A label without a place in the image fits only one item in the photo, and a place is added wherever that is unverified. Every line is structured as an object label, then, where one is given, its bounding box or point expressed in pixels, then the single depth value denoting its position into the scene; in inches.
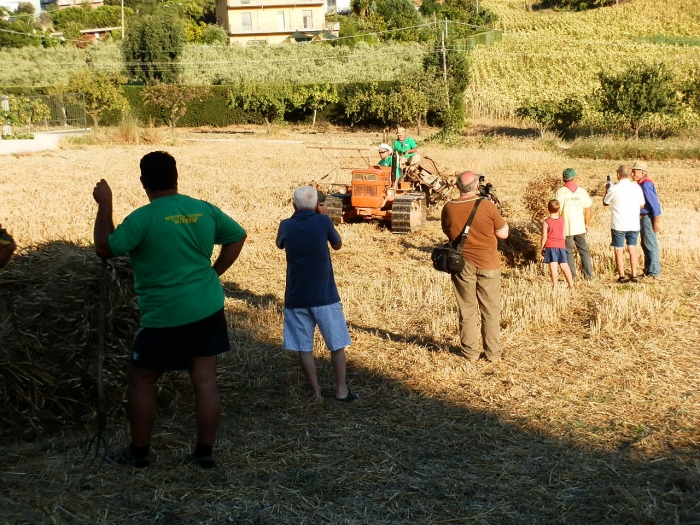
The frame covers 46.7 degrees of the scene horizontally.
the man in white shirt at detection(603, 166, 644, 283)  395.2
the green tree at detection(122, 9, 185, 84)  2154.3
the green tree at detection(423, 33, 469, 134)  1607.5
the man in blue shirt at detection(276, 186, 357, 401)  239.1
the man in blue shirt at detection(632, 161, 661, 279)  406.6
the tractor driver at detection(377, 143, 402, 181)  559.2
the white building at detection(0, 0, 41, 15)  4732.0
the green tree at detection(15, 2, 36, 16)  4537.9
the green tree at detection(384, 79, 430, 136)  1585.9
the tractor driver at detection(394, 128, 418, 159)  580.4
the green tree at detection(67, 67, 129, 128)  1502.2
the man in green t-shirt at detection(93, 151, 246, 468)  177.0
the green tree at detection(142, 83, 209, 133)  1691.7
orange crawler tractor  525.3
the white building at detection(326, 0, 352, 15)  3698.3
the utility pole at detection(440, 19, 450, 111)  1605.6
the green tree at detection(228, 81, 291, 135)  1727.4
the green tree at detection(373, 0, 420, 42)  2534.4
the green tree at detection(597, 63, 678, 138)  1235.2
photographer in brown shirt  275.7
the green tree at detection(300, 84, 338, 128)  1734.7
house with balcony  3248.0
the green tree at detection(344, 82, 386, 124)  1672.0
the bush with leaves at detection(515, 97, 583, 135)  1294.3
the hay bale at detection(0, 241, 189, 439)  209.9
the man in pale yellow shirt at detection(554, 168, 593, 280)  392.2
